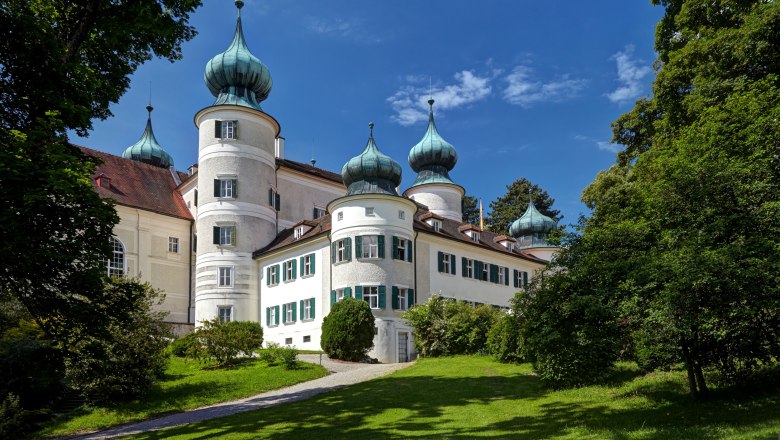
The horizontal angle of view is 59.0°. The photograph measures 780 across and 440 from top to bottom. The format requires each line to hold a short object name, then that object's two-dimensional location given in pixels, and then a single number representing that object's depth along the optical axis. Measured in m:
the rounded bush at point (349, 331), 29.75
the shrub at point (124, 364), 19.67
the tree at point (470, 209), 69.73
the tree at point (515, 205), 65.00
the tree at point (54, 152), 12.37
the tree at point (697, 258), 11.27
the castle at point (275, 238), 34.59
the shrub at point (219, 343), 26.17
